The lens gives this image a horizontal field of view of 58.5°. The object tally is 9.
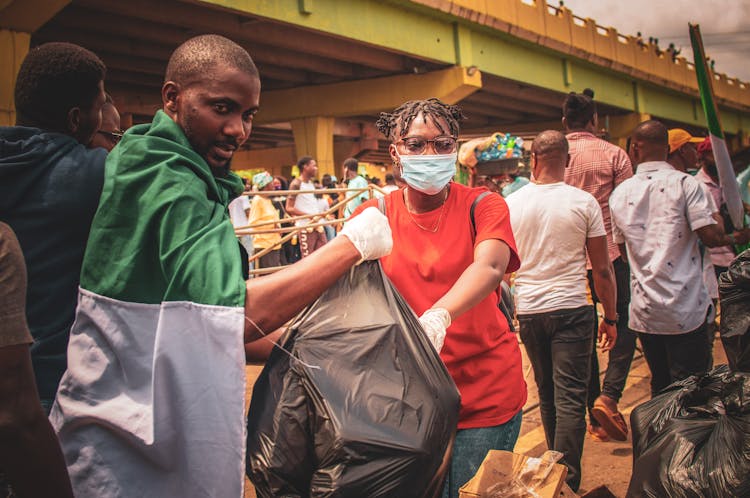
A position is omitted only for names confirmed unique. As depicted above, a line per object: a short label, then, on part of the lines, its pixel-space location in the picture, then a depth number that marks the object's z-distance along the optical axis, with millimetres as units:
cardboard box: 1809
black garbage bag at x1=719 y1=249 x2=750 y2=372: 1942
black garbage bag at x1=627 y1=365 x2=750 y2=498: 1783
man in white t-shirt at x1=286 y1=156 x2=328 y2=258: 9516
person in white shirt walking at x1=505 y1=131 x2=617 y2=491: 3178
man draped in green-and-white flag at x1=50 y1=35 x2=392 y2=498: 1174
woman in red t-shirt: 2018
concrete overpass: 10555
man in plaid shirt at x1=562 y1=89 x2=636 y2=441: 4051
